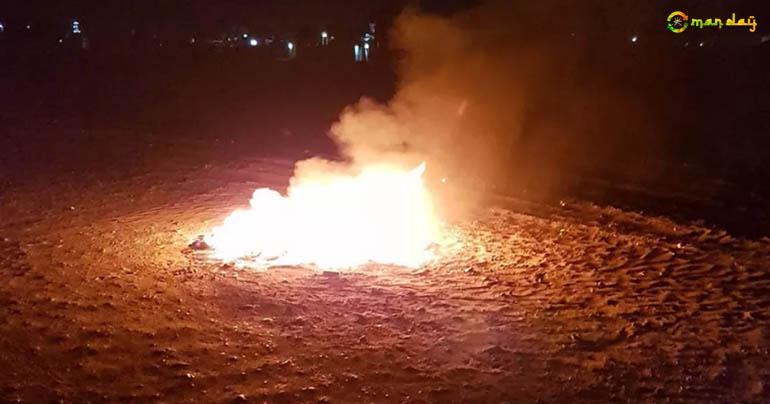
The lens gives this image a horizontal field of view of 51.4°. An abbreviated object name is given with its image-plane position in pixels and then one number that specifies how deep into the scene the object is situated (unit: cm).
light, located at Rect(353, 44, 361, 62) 3045
